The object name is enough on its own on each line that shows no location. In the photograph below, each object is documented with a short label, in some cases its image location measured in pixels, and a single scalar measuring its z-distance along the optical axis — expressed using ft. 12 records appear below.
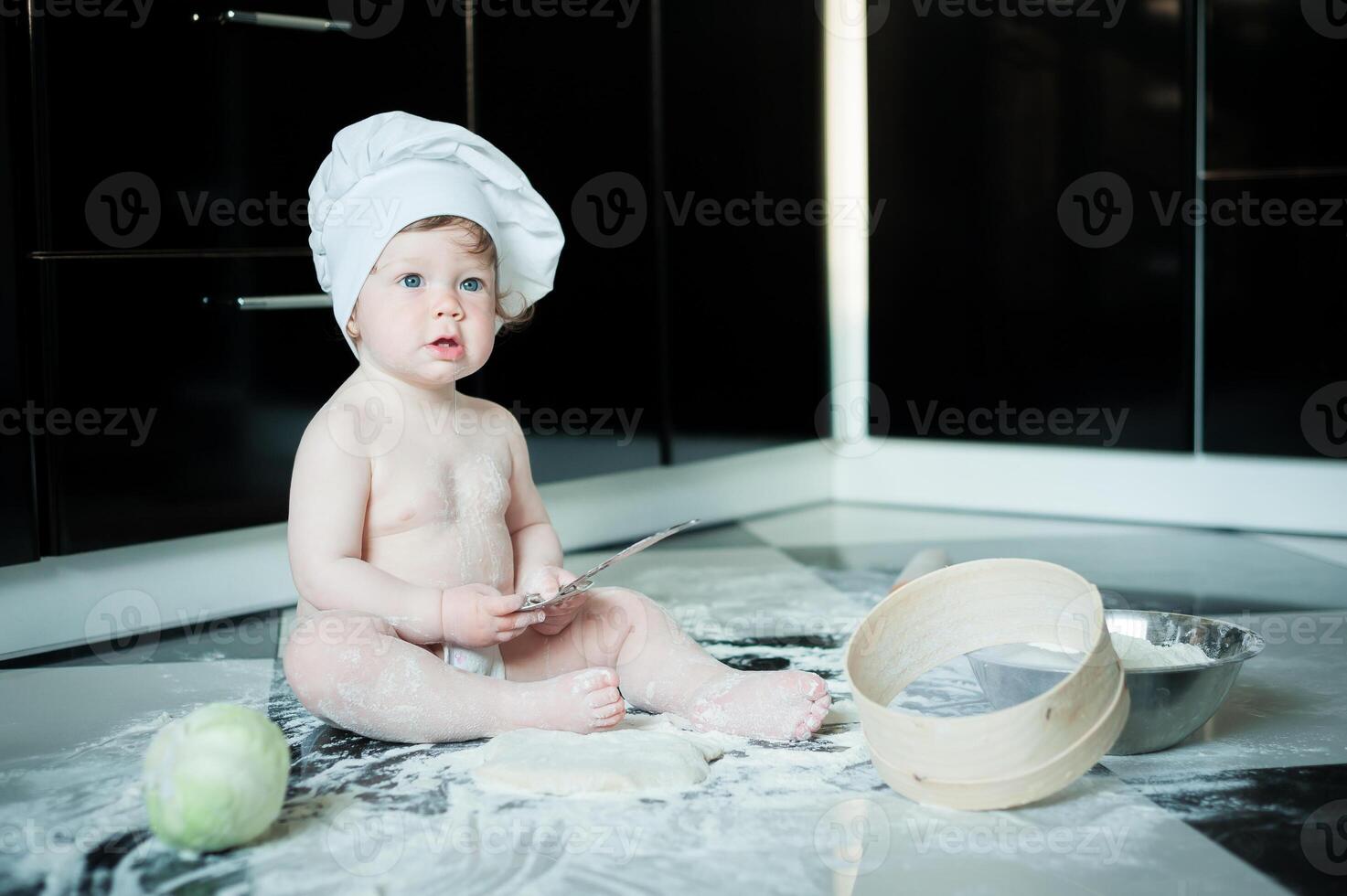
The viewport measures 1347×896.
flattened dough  3.20
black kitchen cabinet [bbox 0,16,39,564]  4.28
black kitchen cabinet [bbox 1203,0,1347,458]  5.95
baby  3.52
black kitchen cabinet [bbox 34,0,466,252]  4.43
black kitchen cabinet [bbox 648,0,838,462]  6.48
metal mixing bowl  3.30
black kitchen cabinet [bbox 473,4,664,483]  5.72
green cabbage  2.83
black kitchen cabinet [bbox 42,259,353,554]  4.50
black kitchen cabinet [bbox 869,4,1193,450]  6.41
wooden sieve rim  2.95
